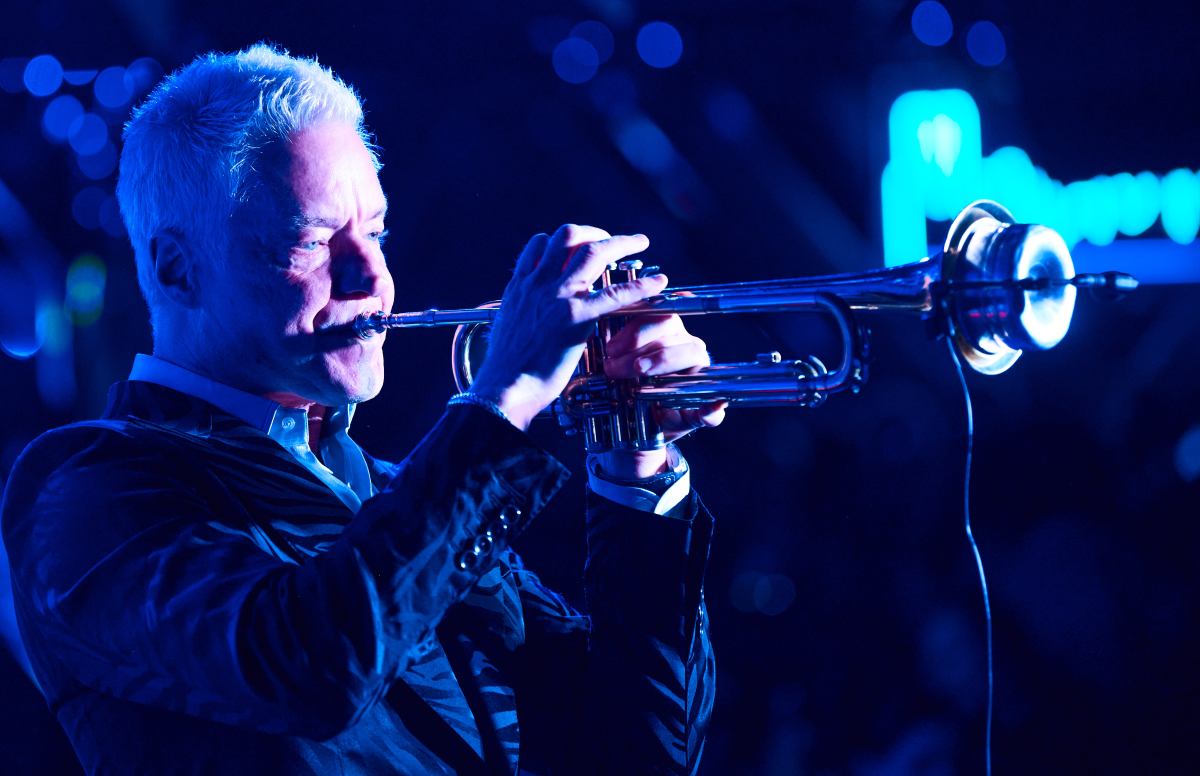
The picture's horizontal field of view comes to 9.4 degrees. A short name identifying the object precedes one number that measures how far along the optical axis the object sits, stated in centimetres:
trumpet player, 490
